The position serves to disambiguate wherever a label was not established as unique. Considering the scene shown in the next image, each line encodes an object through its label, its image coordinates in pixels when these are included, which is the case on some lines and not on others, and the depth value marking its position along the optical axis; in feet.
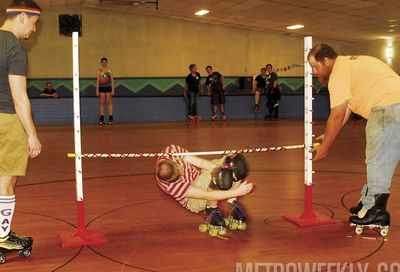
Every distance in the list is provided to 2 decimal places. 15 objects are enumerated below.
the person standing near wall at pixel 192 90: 54.13
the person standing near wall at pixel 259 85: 57.61
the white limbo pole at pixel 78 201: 12.17
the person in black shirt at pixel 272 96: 55.72
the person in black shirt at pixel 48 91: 58.29
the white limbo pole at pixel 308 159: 13.62
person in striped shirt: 12.17
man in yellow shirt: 11.91
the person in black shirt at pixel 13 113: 10.69
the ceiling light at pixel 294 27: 67.50
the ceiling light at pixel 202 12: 62.15
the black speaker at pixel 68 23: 44.45
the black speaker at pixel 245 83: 75.77
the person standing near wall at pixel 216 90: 55.16
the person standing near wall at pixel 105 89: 49.01
